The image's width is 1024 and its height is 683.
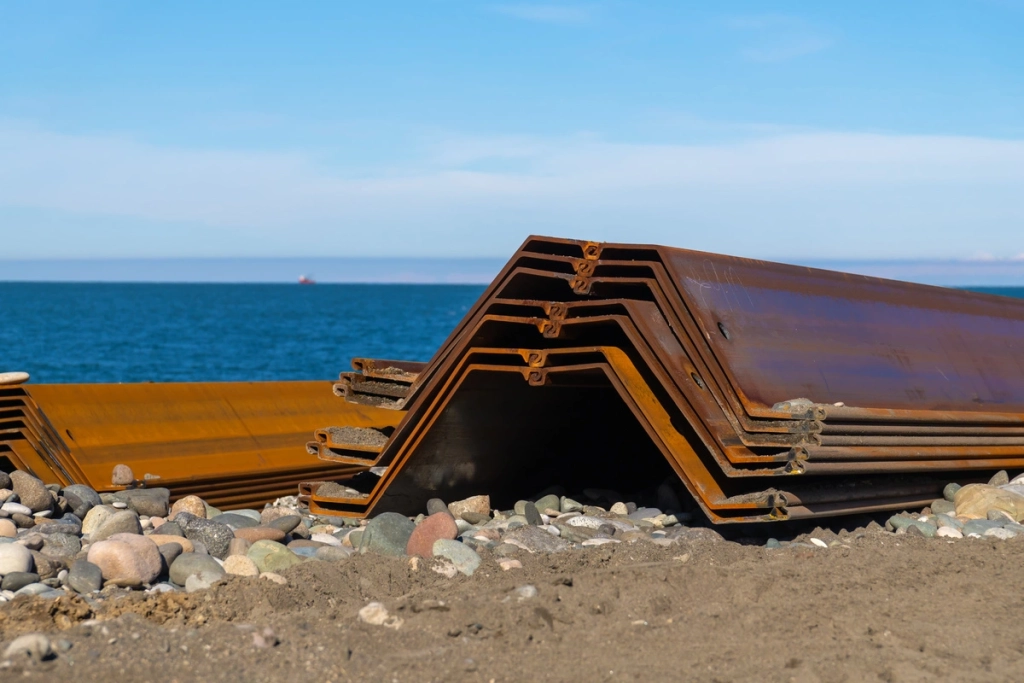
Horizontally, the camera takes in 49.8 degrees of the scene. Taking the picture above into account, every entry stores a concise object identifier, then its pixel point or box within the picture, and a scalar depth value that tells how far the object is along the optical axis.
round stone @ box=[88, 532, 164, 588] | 4.87
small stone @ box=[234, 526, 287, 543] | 5.73
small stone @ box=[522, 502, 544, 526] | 6.48
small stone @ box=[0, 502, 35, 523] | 6.11
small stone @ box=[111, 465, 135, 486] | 7.56
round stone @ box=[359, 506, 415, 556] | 5.60
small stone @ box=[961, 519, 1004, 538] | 6.06
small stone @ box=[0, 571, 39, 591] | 4.71
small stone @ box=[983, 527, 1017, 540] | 5.93
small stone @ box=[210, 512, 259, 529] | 6.45
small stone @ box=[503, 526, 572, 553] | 5.69
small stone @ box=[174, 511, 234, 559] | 5.65
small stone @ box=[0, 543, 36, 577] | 4.80
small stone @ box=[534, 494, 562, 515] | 6.98
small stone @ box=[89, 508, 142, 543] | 5.75
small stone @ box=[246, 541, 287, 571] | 5.25
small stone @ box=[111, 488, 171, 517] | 6.97
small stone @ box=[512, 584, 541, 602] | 4.60
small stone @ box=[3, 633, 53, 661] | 3.67
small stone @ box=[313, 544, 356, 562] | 5.40
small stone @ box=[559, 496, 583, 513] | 7.01
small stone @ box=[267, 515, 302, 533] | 6.16
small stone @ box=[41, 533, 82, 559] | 5.35
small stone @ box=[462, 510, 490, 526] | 6.65
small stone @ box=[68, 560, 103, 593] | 4.76
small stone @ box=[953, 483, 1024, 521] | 6.52
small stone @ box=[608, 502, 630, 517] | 6.93
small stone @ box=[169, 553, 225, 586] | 4.96
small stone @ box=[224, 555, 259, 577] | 5.06
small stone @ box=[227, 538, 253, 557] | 5.52
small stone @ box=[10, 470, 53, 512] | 6.39
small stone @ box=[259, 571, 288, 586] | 4.69
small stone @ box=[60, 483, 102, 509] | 6.72
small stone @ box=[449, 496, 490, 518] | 6.82
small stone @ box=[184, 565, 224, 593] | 4.84
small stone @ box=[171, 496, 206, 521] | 7.07
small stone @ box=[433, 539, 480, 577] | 5.08
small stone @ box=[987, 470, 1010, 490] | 7.17
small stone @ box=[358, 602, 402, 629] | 4.30
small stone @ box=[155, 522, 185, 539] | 5.76
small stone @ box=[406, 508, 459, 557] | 5.53
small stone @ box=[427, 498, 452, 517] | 6.70
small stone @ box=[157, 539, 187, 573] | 5.17
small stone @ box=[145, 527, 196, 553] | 5.37
